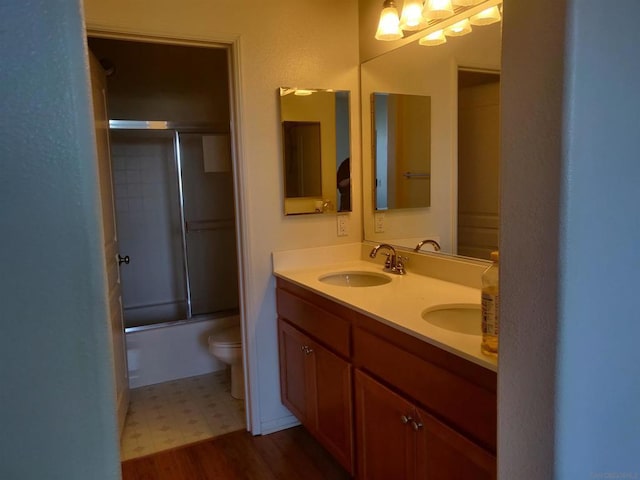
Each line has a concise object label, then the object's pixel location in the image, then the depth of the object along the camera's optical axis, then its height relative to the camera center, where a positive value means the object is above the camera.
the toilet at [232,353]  2.86 -1.00
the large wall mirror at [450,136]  1.92 +0.21
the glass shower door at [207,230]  4.06 -0.35
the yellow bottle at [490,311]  1.16 -0.32
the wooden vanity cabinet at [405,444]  1.28 -0.80
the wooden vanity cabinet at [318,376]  1.91 -0.86
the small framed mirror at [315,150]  2.45 +0.20
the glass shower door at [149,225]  3.99 -0.29
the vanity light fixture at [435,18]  1.83 +0.70
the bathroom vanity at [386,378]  1.26 -0.66
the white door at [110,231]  2.42 -0.21
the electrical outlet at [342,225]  2.63 -0.22
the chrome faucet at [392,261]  2.32 -0.38
